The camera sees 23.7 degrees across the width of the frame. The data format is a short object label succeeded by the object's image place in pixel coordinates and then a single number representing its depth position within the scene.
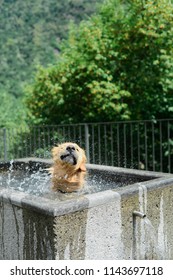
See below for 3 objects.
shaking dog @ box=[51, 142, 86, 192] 4.06
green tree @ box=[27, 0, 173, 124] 8.70
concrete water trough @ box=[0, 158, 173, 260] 2.88
